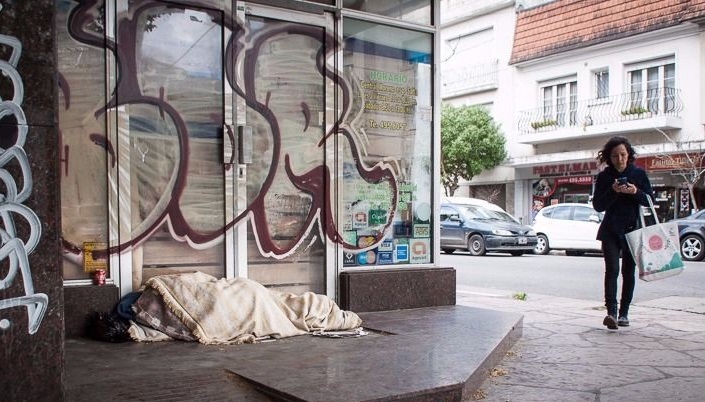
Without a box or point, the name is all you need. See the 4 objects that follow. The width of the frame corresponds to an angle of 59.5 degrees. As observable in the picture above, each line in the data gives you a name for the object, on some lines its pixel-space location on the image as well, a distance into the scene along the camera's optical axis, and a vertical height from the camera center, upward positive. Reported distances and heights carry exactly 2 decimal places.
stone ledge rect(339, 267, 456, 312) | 5.85 -0.84
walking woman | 5.88 -0.15
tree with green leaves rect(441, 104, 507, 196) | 26.28 +2.61
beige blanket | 4.64 -0.85
